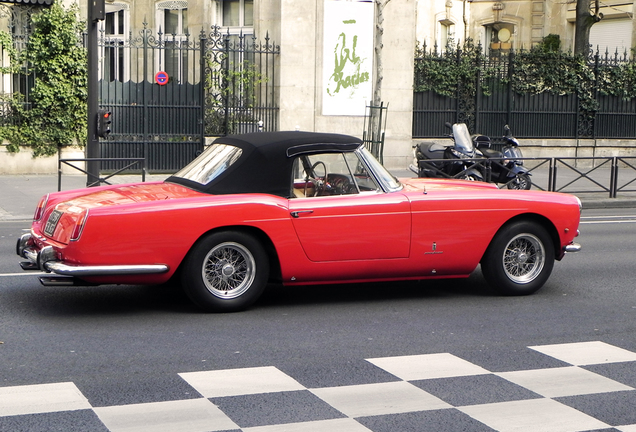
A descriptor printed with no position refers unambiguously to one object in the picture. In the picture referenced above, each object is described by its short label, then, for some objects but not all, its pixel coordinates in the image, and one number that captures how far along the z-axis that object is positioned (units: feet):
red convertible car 22.56
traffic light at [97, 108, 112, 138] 50.52
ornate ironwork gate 69.31
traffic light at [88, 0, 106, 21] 49.14
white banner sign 75.41
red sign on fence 69.97
